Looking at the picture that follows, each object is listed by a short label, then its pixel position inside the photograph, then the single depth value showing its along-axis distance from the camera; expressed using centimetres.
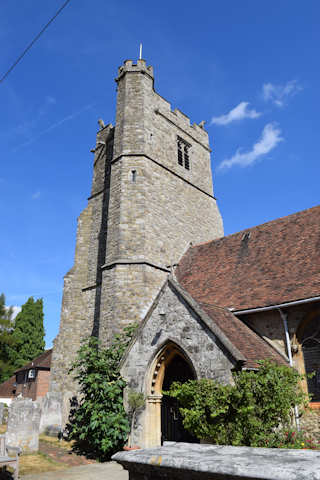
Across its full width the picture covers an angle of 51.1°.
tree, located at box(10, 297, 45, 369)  3628
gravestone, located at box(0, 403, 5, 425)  1762
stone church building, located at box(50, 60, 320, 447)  925
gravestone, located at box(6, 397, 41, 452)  1039
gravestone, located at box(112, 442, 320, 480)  162
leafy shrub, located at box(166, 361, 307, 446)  652
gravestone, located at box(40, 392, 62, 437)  1373
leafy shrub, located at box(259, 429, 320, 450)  621
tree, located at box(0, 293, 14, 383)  3497
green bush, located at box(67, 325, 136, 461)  925
